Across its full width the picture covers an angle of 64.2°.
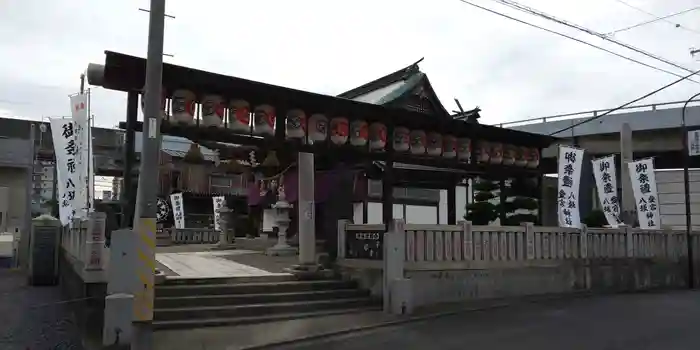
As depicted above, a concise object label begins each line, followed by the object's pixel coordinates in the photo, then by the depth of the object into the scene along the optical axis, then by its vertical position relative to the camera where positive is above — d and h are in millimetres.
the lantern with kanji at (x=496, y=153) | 17516 +2078
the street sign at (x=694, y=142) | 28531 +4047
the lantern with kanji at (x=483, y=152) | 17230 +2082
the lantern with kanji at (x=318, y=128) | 13273 +2132
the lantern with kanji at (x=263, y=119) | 12414 +2176
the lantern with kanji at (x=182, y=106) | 11210 +2218
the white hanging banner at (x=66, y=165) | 13557 +1245
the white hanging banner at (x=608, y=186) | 19609 +1189
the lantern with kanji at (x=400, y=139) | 14984 +2124
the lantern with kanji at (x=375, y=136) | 14453 +2120
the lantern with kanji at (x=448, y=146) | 16234 +2111
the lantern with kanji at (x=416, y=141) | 15430 +2136
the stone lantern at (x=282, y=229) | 19862 -430
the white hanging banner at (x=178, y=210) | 33125 +383
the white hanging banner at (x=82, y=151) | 12840 +1533
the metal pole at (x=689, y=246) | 21703 -1012
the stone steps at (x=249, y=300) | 10922 -1805
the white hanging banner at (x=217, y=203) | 30025 +738
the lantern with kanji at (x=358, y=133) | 14055 +2156
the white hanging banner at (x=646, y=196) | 20922 +909
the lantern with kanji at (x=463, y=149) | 16578 +2077
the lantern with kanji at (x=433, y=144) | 15844 +2118
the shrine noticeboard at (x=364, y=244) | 13348 -651
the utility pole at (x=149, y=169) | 8211 +690
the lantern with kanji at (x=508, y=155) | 18000 +2078
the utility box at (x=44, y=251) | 18578 -1205
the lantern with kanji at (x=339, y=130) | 13648 +2151
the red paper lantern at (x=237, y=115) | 12047 +2196
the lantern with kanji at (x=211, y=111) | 11625 +2216
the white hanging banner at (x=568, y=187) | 17281 +1005
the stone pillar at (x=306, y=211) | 14398 +166
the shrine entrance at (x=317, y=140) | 11219 +2016
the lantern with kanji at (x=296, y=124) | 12898 +2163
